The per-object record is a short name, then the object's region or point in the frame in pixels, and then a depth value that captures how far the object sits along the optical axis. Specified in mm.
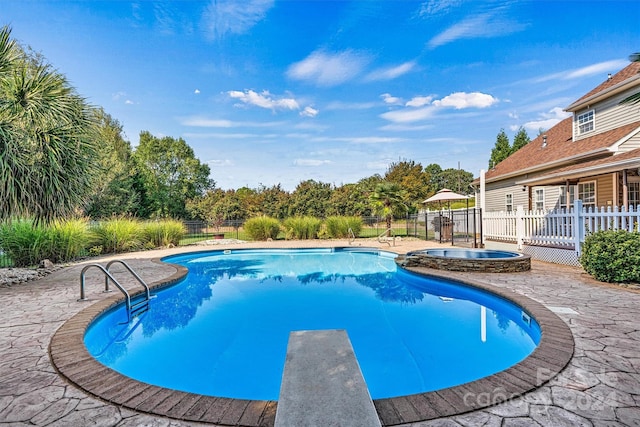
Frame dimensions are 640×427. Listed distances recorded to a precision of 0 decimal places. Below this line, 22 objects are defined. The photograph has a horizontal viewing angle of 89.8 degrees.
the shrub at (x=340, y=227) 17641
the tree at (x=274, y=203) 26641
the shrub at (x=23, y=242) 9136
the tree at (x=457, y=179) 43844
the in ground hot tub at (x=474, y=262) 7246
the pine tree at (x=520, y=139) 26641
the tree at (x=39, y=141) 5957
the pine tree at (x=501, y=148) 27234
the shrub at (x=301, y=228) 17656
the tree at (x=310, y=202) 25969
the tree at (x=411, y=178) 31031
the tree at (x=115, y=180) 20844
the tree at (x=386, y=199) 16984
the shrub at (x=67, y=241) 9852
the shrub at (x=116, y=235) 12234
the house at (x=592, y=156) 9531
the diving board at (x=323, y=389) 1847
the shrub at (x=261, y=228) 17609
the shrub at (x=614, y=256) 5547
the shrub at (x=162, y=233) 14258
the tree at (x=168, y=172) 28186
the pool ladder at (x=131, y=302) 5077
